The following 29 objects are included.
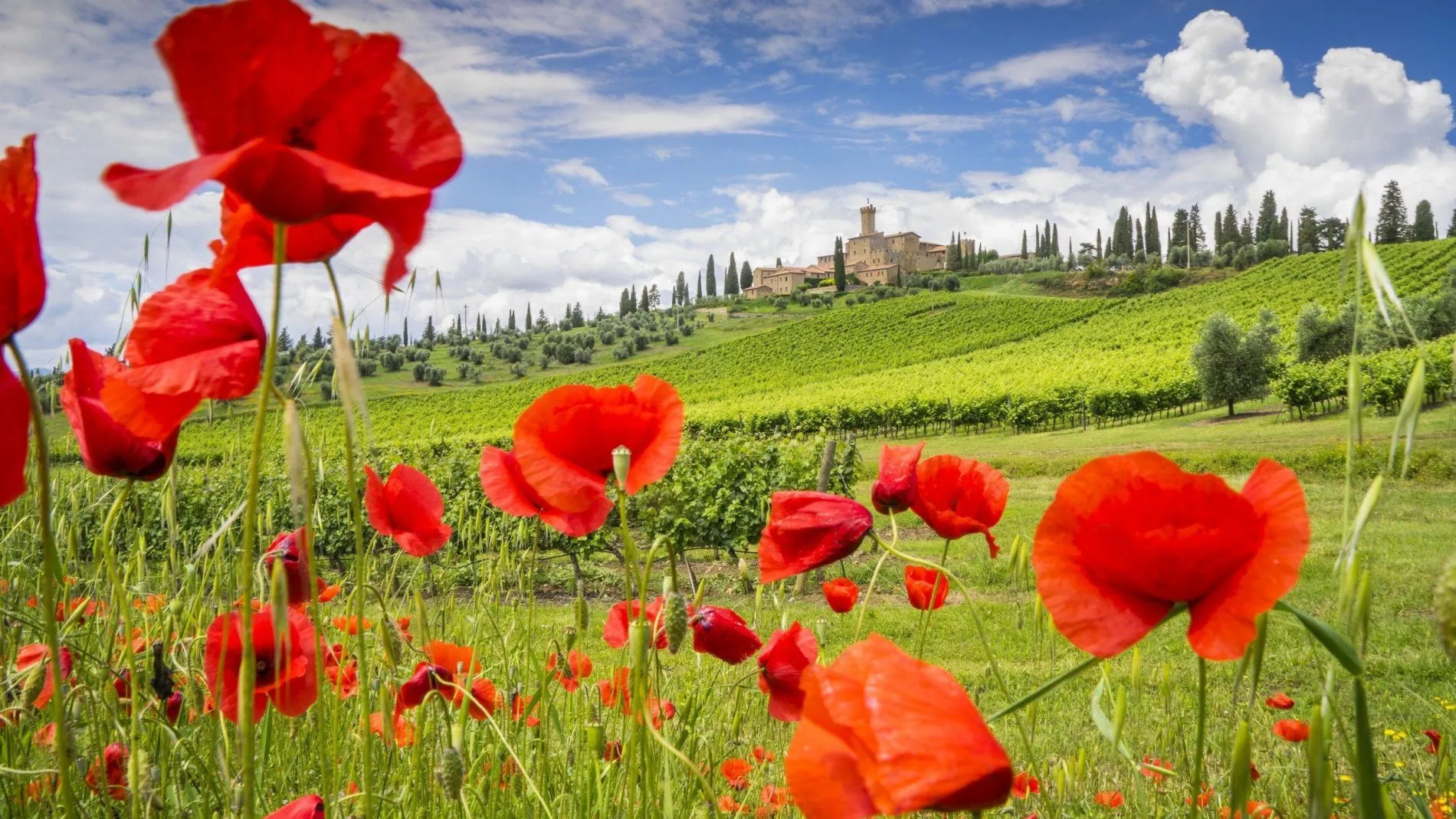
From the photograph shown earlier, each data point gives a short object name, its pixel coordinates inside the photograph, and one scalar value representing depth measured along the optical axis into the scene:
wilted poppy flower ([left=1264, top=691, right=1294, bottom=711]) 1.99
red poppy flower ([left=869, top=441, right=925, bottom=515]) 1.19
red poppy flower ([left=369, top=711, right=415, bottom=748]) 1.55
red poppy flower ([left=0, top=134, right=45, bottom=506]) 0.48
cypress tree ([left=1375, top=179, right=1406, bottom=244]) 64.62
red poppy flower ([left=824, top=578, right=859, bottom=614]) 1.51
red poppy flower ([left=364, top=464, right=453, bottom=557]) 1.24
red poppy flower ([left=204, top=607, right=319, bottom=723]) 1.02
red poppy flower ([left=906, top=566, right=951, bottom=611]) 1.34
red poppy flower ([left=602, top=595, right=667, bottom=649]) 1.33
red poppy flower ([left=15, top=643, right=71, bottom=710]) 1.26
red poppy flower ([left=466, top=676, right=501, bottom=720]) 1.40
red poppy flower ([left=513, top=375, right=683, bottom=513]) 0.94
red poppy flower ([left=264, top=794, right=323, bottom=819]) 0.79
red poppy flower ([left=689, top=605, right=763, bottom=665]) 1.21
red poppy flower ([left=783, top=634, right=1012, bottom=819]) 0.54
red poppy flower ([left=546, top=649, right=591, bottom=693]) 1.74
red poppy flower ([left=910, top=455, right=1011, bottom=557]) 1.23
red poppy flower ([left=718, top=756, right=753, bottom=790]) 1.71
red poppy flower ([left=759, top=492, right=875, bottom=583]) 1.00
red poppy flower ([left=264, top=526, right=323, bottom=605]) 1.08
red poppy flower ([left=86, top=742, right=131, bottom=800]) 1.29
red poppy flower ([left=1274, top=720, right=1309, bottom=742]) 1.79
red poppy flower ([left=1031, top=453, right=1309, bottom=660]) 0.62
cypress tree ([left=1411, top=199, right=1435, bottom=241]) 67.81
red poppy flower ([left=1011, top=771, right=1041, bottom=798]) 1.61
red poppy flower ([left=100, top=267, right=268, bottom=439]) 0.72
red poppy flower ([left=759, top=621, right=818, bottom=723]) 1.19
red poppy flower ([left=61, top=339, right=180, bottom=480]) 0.86
